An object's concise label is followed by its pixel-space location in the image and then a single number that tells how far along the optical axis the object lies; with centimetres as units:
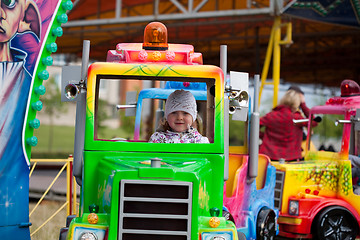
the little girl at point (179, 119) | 489
